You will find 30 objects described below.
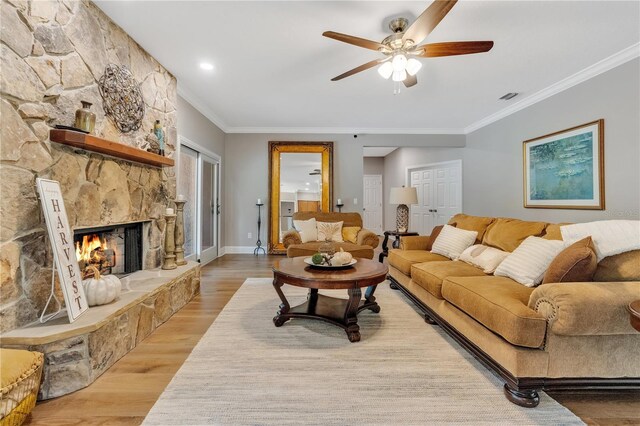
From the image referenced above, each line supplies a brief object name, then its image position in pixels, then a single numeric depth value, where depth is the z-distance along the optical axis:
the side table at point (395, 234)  5.02
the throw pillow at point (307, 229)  4.45
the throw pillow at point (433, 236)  3.58
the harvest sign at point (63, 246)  1.71
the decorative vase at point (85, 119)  2.04
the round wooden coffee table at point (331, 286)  2.16
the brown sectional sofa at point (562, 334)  1.41
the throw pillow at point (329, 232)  4.54
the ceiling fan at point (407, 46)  2.03
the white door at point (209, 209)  4.84
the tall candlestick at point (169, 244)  2.96
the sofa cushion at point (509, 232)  2.57
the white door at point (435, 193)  6.36
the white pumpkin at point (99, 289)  1.90
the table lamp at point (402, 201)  5.19
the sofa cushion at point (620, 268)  1.67
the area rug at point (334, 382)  1.42
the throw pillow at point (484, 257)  2.46
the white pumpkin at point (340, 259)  2.46
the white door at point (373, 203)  9.03
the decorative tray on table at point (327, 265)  2.43
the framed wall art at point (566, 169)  3.34
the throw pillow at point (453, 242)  3.03
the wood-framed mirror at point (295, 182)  5.86
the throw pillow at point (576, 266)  1.65
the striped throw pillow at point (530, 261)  1.98
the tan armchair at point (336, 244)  3.94
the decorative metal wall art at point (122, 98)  2.41
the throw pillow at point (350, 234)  4.66
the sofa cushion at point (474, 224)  3.12
